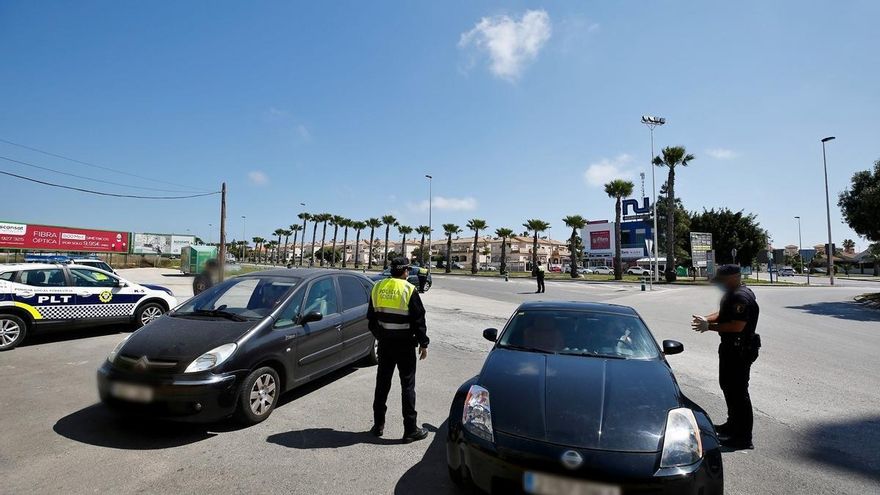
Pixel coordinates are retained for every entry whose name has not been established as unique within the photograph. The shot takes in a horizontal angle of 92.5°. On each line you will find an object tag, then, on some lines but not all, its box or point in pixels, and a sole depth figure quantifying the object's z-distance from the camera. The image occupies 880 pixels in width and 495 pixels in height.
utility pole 27.23
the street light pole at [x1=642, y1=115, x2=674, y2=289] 45.75
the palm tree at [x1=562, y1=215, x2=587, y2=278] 51.64
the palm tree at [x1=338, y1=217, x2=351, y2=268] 96.31
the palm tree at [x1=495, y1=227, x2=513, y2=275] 61.68
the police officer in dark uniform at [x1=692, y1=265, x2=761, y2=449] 3.97
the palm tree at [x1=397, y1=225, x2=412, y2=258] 84.12
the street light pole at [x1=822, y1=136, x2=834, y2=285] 38.22
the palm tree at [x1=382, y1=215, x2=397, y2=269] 83.25
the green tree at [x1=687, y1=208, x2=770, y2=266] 54.78
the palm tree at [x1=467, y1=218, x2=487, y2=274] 64.06
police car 7.23
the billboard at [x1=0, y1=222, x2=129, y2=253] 44.88
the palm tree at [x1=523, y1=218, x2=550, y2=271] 59.01
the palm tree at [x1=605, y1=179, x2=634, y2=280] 42.98
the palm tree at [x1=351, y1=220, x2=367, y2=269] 94.06
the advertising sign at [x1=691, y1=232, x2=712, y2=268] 36.02
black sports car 2.35
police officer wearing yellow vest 3.98
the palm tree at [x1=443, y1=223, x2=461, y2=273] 68.06
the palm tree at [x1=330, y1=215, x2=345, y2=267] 98.12
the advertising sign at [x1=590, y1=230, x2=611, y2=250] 77.12
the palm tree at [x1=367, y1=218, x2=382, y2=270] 91.24
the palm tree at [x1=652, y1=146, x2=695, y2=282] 38.44
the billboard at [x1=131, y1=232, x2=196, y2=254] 58.19
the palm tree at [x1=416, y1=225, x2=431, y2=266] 74.75
